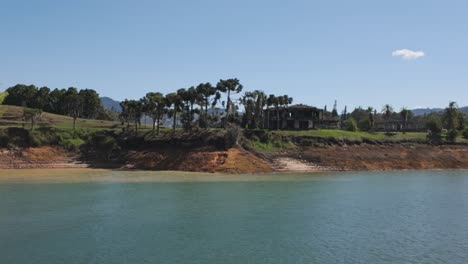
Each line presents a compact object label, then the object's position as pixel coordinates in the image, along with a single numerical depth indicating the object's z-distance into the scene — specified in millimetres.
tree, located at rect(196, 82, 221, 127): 82438
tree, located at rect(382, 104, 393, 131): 125438
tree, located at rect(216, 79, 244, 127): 83500
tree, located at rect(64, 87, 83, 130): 110500
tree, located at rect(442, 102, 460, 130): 107438
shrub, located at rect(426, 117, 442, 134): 96062
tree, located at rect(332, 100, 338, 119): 161400
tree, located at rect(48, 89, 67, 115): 136625
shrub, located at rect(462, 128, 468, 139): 98525
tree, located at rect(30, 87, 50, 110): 133875
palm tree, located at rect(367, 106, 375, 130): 114700
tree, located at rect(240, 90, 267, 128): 95300
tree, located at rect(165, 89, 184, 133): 83438
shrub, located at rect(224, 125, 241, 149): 74938
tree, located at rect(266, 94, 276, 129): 94438
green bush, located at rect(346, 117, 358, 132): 104750
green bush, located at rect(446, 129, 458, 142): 91312
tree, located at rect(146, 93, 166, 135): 86062
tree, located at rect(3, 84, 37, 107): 135125
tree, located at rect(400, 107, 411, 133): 120062
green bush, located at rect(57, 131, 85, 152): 79438
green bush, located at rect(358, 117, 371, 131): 115244
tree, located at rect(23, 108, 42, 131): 85000
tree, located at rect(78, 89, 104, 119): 132762
